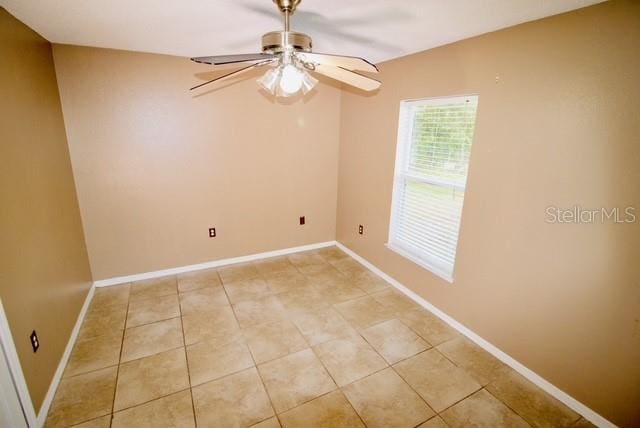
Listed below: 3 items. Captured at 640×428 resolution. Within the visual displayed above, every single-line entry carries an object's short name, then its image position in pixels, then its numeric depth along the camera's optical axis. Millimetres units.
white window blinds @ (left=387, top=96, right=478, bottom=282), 2391
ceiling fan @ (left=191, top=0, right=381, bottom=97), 1288
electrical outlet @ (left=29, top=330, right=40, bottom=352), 1697
